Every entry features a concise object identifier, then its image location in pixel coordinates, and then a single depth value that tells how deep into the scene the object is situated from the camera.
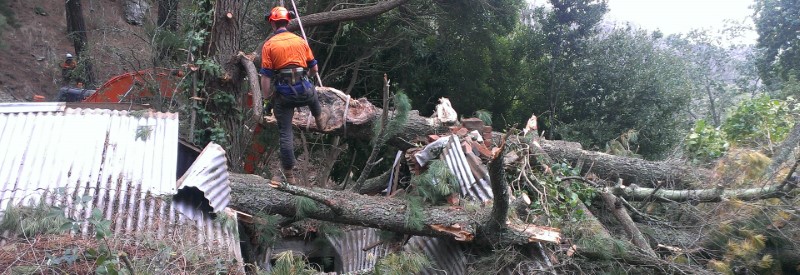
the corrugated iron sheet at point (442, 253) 4.68
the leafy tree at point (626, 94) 11.33
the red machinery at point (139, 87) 6.98
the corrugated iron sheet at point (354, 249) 5.86
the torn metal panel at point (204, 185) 4.05
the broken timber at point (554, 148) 6.10
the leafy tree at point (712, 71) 12.88
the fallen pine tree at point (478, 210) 4.36
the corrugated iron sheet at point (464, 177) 5.10
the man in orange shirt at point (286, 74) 5.24
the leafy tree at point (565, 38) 12.07
